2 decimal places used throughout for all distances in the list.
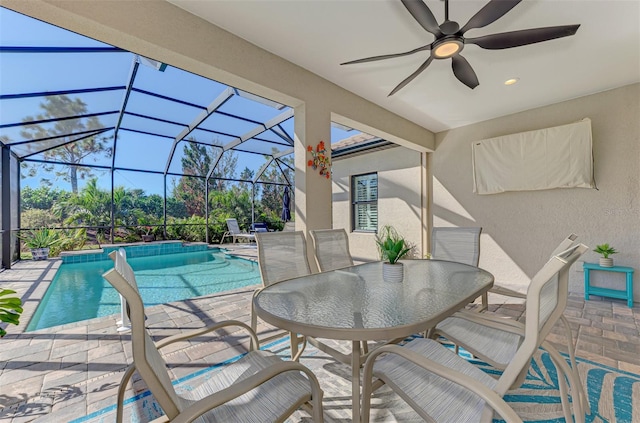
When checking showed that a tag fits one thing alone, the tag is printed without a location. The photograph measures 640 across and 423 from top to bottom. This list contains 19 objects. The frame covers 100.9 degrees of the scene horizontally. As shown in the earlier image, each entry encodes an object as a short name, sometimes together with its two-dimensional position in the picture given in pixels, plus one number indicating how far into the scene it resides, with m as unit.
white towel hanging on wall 3.94
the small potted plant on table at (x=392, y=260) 2.01
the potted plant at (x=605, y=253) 3.63
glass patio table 1.18
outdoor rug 1.59
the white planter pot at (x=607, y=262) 3.64
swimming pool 3.68
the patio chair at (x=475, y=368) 0.96
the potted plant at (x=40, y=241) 6.80
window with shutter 6.82
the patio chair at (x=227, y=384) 0.80
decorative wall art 3.28
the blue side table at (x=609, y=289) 3.47
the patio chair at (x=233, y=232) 10.03
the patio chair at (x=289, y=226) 9.89
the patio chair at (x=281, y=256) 2.25
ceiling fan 1.79
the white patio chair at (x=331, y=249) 2.66
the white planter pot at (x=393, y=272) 2.00
